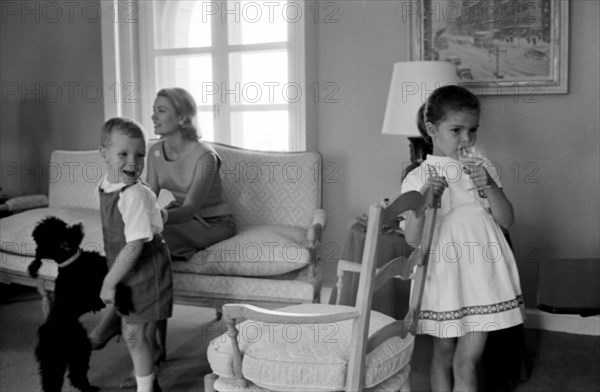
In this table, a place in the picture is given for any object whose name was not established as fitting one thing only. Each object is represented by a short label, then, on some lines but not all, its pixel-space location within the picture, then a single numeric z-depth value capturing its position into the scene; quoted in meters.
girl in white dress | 2.34
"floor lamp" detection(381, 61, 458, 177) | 3.49
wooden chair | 1.84
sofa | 3.36
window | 4.40
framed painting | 3.70
